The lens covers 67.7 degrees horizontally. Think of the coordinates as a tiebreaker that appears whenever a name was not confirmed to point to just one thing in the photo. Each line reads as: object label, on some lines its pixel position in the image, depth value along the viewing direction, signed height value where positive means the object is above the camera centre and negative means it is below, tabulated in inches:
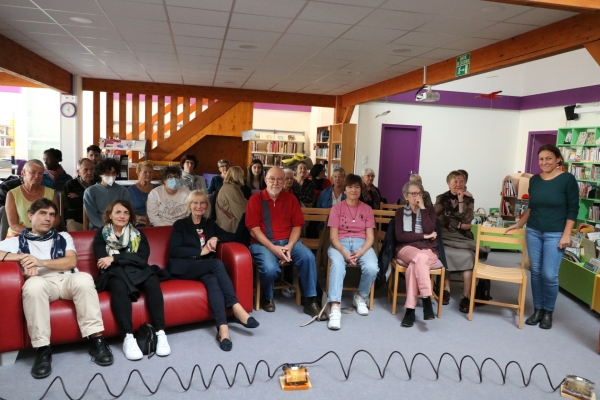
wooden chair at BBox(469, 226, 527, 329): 152.6 -38.3
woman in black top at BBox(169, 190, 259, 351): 133.1 -35.9
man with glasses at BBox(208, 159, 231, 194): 244.1 -16.0
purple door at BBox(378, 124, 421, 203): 362.3 +0.7
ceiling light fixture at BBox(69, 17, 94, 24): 174.1 +47.8
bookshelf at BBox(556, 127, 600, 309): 290.5 +3.8
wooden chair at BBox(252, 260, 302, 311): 157.8 -50.6
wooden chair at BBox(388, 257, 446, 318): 154.9 -39.8
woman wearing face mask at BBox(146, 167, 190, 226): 172.1 -21.6
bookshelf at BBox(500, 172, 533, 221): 315.6 -23.0
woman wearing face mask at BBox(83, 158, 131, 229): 164.6 -18.8
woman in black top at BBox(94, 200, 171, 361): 120.0 -36.0
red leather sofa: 109.2 -42.5
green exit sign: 201.8 +44.3
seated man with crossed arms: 109.3 -36.4
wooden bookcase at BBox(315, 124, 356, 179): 345.4 +6.3
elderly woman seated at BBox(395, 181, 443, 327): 150.6 -30.7
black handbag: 119.3 -52.0
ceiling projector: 225.5 +32.4
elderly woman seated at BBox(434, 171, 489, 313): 175.2 -21.0
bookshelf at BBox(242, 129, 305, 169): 451.8 +6.1
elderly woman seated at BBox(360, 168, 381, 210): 217.9 -17.8
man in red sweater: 154.7 -31.0
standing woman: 147.6 -19.6
